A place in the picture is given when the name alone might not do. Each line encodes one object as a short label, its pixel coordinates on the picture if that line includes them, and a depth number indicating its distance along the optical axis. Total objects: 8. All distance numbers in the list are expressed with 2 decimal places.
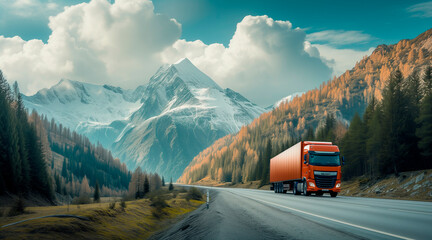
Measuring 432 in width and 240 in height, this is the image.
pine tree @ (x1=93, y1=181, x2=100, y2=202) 81.25
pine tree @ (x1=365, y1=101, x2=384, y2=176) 52.36
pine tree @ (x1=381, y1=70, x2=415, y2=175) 48.88
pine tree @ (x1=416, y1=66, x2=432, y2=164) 42.06
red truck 27.70
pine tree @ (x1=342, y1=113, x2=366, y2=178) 68.25
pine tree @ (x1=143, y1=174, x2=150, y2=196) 81.49
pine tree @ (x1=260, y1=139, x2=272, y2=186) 97.50
